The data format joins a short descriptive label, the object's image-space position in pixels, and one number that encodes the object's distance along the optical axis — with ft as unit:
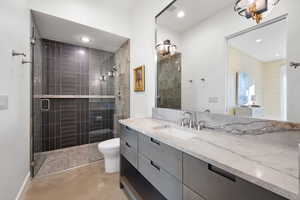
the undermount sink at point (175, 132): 3.48
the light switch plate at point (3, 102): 3.59
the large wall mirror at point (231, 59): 2.94
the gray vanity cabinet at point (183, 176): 1.80
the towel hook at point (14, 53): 4.24
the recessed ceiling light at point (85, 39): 8.86
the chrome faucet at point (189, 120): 4.67
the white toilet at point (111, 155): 6.57
